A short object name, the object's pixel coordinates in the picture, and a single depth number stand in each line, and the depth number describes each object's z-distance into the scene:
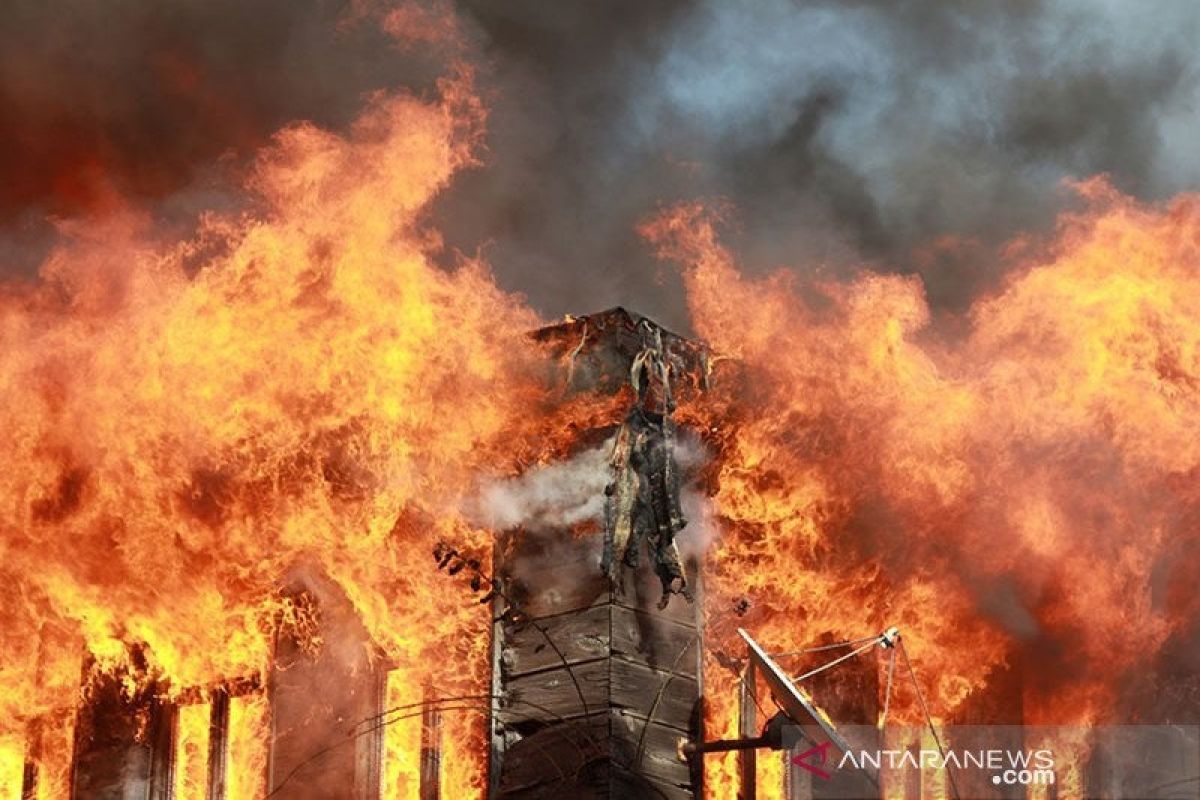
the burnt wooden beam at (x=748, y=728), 21.47
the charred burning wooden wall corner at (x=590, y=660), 20.86
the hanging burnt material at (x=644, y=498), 21.16
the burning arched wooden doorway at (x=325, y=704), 21.75
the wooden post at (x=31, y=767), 23.86
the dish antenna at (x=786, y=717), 19.98
